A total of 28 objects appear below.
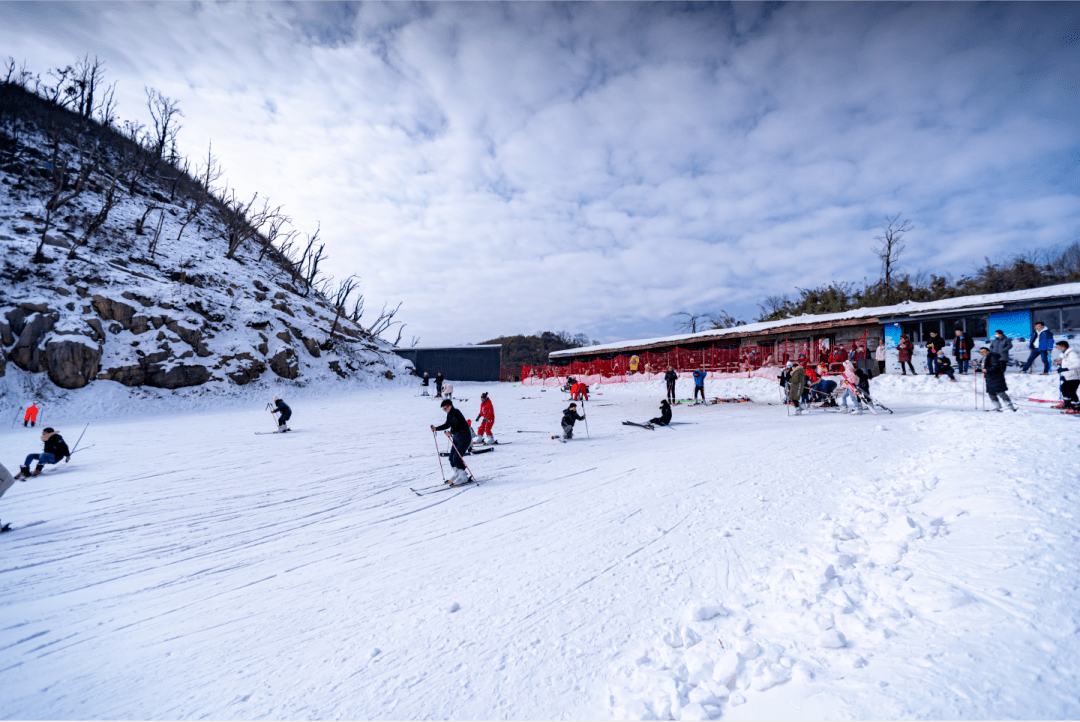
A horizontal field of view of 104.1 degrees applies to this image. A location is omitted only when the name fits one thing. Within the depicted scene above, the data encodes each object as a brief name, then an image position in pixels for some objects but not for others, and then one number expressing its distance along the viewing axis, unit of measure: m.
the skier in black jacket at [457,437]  7.56
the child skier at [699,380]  18.53
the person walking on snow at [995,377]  10.87
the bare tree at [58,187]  22.23
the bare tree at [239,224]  37.03
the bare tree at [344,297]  43.22
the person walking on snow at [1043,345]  14.60
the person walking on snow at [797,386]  14.17
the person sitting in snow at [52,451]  8.97
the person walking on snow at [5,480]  6.12
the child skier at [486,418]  10.98
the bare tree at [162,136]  45.16
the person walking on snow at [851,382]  13.57
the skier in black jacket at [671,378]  18.83
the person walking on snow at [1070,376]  10.18
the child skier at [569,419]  11.20
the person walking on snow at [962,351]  16.72
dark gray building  39.03
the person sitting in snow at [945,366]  16.38
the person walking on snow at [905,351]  18.01
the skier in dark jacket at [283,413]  13.44
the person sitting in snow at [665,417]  12.99
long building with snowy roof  18.69
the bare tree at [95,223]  24.39
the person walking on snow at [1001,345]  11.86
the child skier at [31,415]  14.44
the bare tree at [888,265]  38.55
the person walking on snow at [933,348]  17.20
